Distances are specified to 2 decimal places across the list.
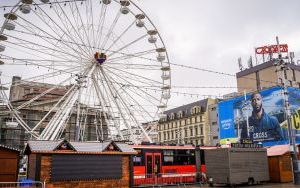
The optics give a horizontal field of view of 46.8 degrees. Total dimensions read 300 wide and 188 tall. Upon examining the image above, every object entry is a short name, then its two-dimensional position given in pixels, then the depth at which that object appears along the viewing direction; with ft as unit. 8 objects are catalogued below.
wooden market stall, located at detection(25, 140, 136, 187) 61.16
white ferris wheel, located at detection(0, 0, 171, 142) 88.94
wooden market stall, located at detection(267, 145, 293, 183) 99.40
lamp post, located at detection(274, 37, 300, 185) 83.76
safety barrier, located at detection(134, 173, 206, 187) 87.69
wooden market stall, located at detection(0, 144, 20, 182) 66.39
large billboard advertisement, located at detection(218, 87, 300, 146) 192.46
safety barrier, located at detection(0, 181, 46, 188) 55.93
